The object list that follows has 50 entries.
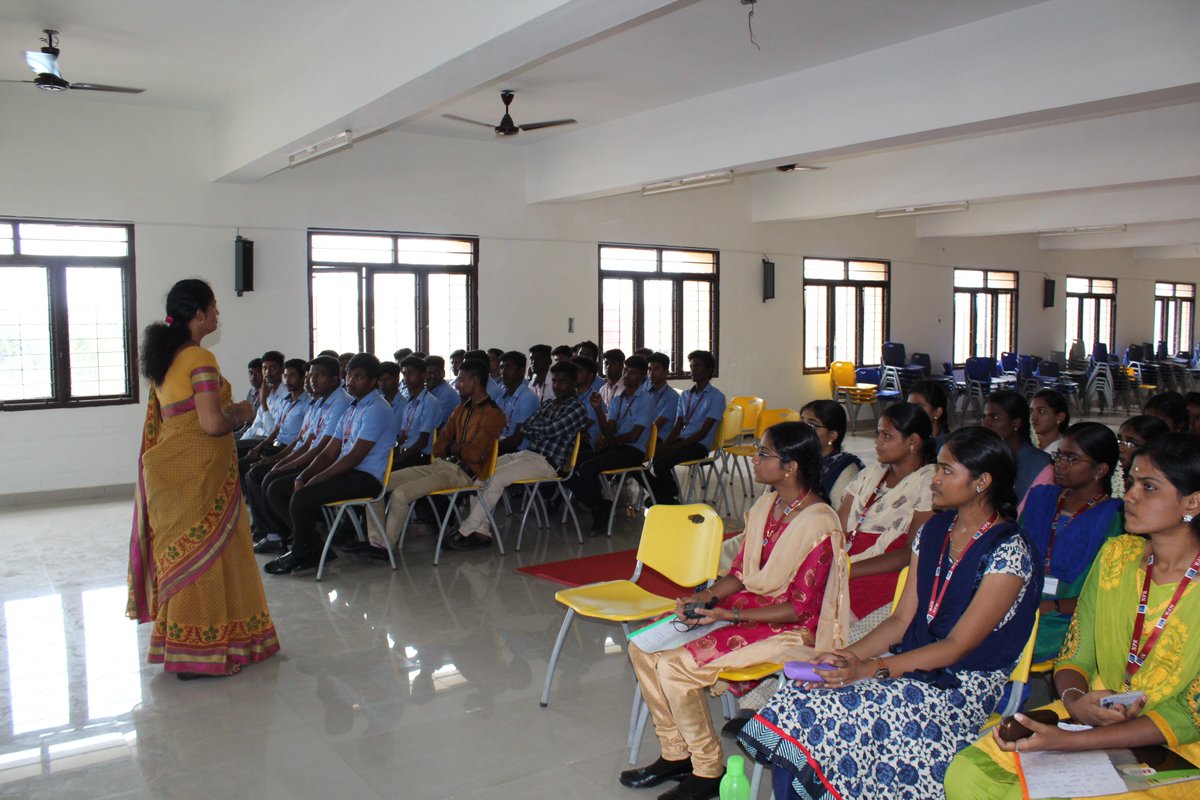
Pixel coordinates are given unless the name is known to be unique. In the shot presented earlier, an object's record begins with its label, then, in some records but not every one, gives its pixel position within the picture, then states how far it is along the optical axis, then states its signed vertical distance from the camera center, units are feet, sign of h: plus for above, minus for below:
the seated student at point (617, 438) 22.41 -2.37
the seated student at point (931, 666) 7.77 -2.77
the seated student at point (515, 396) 23.44 -1.38
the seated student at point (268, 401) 24.10 -1.52
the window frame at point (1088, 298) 57.88 +2.37
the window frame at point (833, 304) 43.14 +1.65
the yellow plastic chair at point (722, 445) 25.03 -2.76
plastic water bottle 6.94 -3.15
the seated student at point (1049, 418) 15.17 -1.22
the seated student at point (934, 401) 14.88 -0.94
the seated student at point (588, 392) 23.61 -1.27
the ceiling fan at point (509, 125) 24.45 +5.45
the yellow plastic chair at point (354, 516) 18.20 -3.37
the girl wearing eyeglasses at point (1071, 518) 10.16 -1.95
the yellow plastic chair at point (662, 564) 11.60 -2.73
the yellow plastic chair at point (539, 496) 21.36 -3.58
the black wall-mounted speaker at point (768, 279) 40.83 +2.53
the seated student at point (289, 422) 22.53 -1.90
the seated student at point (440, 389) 23.00 -1.18
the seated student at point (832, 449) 14.26 -1.64
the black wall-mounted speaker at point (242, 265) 28.43 +2.19
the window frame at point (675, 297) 36.67 +1.67
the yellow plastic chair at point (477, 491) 19.65 -3.12
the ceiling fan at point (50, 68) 20.18 +5.81
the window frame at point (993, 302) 50.96 +2.02
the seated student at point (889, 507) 11.52 -2.08
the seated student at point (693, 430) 24.04 -2.30
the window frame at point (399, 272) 30.63 +1.89
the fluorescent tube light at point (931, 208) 33.07 +4.61
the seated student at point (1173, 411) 15.42 -1.14
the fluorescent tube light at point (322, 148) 21.03 +4.35
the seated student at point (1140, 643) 7.00 -2.36
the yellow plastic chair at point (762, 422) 24.40 -2.06
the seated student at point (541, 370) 27.81 -0.88
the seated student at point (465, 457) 19.85 -2.44
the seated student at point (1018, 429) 13.89 -1.32
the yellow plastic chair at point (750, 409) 26.86 -1.93
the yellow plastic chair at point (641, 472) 22.56 -3.17
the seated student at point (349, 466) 18.24 -2.42
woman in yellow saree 13.14 -2.14
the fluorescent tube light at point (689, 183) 27.47 +4.62
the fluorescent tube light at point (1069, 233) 51.79 +5.86
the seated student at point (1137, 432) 12.44 -1.18
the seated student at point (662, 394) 24.58 -1.39
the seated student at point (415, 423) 22.02 -1.94
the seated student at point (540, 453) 20.99 -2.52
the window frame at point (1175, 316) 65.46 +1.58
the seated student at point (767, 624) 9.57 -2.84
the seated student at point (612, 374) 26.81 -0.97
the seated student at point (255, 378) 26.06 -1.02
